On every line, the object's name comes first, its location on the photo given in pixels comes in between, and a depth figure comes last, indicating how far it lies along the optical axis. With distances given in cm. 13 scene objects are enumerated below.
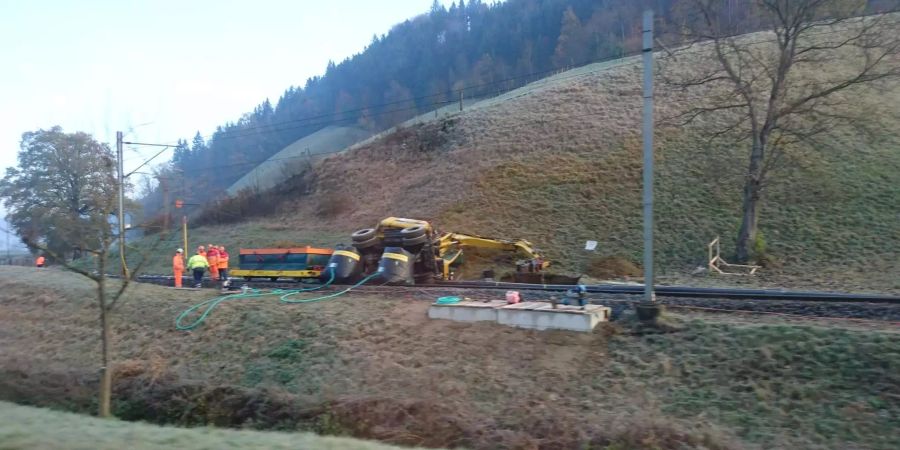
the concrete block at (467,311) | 1420
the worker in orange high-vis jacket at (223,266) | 2438
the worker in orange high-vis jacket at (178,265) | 2323
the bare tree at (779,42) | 2584
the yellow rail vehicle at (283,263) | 2188
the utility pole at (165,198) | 1469
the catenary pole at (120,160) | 1728
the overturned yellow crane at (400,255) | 2028
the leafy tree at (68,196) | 1256
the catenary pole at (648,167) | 1276
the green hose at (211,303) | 1753
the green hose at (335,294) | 1791
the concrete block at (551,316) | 1298
